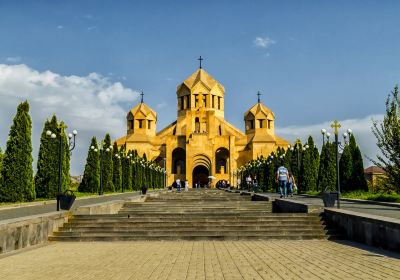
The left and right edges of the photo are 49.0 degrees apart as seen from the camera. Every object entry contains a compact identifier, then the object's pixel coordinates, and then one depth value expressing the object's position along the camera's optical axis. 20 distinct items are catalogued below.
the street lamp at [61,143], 12.11
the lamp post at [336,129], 15.75
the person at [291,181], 23.97
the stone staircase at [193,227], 10.38
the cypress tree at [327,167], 29.06
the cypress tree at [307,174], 31.02
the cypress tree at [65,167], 25.82
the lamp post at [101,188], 30.58
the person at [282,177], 20.20
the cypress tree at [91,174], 33.22
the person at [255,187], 35.47
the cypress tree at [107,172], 36.78
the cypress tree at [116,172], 40.03
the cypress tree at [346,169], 26.95
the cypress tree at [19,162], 20.48
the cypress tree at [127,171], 44.53
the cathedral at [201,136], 70.81
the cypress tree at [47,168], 24.47
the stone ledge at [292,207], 11.90
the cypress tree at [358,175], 26.57
